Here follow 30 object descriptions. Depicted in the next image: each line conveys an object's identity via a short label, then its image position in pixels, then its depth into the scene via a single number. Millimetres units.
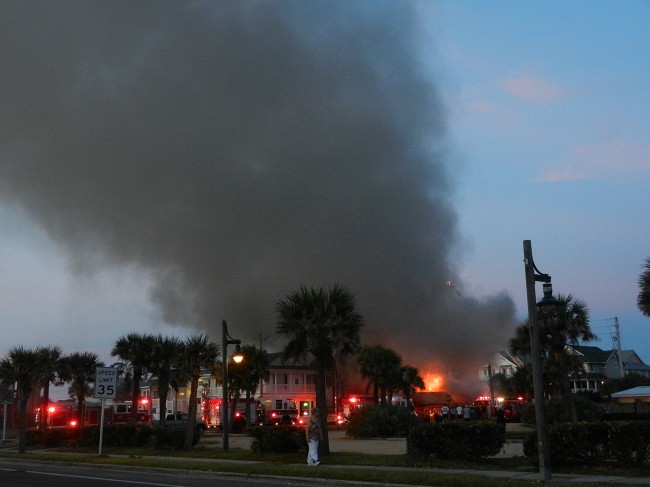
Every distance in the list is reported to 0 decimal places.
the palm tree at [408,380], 68431
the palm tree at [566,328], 42281
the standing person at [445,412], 46594
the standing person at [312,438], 20969
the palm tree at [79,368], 51641
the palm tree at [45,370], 34281
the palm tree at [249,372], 62347
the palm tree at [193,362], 29500
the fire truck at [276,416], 53969
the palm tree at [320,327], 25266
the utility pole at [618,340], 87125
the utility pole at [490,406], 56769
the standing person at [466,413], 46344
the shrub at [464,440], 19750
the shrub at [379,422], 39031
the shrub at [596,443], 17219
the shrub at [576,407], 39853
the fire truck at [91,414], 51431
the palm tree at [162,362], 43719
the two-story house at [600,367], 95812
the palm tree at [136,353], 46156
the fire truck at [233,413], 53562
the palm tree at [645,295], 26328
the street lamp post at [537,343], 15375
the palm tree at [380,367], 65688
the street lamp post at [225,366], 27156
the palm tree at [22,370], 33500
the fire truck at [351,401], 61738
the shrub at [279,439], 24531
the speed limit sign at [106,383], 27312
